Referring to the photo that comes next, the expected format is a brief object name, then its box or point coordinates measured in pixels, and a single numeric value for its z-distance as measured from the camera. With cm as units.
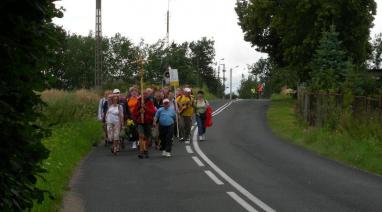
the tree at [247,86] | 14738
